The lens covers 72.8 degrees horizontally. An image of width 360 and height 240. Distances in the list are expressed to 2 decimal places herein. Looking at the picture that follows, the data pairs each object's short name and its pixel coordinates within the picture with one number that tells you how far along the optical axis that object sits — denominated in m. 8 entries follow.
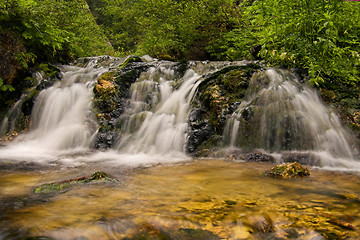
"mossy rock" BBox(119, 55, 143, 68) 8.39
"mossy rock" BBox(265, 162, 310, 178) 3.21
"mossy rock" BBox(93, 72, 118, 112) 6.77
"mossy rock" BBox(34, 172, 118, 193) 2.58
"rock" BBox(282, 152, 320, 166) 4.25
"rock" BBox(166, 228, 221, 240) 1.61
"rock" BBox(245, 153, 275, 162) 4.45
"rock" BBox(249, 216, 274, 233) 1.70
